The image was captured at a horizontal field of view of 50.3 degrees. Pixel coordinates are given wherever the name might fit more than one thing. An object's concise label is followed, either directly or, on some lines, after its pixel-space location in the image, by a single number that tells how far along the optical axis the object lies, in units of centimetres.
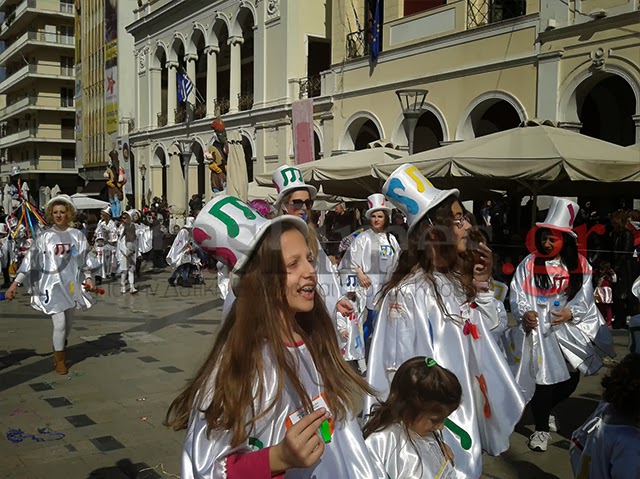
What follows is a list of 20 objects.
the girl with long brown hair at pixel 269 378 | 204
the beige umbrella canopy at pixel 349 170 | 1199
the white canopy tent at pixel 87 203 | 3403
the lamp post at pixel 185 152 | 2622
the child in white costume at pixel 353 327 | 752
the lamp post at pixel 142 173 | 3981
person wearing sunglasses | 510
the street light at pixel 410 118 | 1268
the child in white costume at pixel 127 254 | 1541
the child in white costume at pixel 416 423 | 287
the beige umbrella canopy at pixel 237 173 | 1553
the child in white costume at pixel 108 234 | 1778
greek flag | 3095
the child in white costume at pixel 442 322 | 373
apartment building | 6125
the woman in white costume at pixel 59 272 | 786
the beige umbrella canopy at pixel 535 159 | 869
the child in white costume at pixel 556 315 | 557
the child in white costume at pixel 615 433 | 292
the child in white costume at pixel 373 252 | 841
